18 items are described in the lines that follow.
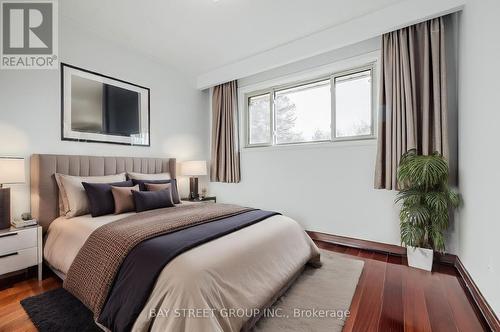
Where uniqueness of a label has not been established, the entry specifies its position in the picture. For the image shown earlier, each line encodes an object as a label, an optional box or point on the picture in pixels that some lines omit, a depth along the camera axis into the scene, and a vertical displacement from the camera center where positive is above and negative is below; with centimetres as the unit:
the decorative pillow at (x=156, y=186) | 277 -25
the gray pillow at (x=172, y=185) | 280 -25
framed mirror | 272 +76
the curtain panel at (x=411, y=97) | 237 +74
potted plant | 220 -40
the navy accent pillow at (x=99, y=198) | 232 -33
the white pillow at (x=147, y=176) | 297 -14
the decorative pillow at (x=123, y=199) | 240 -36
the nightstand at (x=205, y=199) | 381 -57
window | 304 +82
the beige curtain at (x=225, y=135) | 404 +55
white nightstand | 197 -73
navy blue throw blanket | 124 -62
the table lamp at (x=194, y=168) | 375 -4
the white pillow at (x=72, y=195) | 234 -31
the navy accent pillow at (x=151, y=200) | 248 -38
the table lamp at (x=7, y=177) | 198 -10
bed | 117 -66
